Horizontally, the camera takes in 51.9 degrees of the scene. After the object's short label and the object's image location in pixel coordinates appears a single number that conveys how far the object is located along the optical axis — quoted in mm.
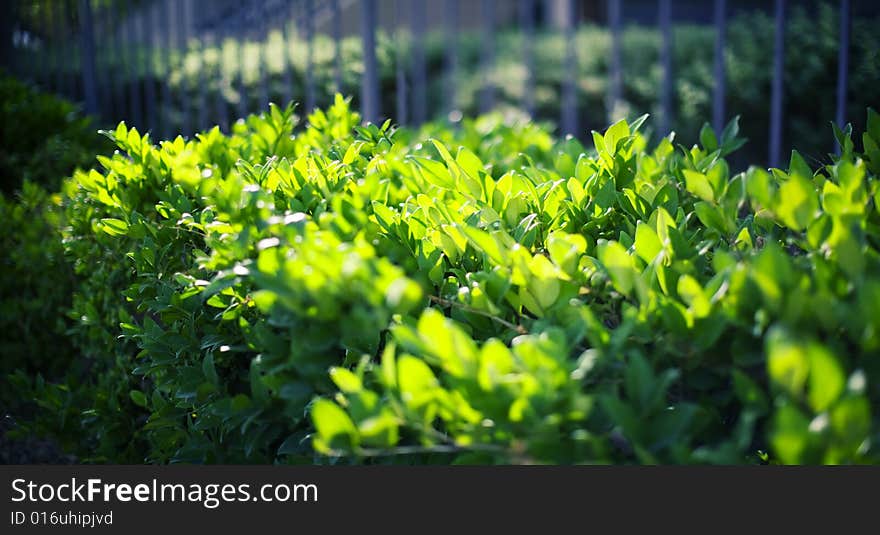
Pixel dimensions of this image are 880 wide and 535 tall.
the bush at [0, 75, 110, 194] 4867
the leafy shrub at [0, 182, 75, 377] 3602
